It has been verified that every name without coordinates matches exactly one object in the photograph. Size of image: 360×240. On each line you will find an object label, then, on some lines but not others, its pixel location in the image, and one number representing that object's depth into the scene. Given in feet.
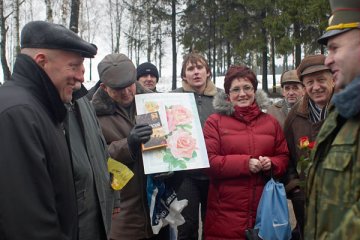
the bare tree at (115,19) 139.10
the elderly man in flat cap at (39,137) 6.63
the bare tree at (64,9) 46.26
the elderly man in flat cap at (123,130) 12.02
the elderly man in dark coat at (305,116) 11.66
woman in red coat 11.61
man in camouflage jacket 6.24
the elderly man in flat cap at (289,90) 18.33
